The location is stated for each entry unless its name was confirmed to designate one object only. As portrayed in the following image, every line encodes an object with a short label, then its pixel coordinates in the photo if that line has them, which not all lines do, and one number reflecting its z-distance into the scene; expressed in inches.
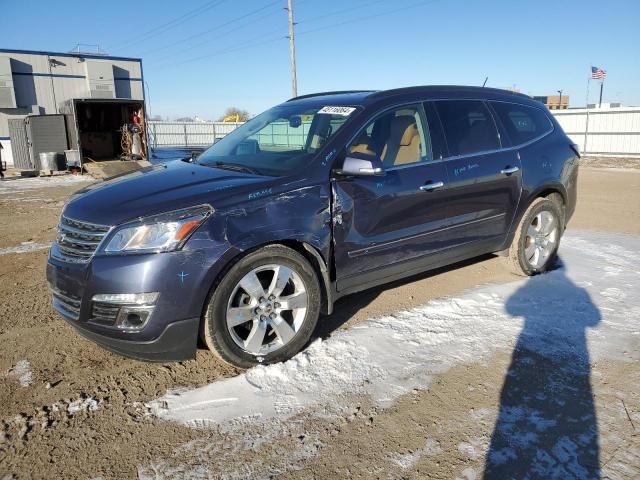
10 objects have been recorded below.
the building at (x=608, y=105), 1328.1
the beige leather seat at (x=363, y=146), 141.4
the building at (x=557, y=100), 2420.8
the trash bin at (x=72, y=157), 672.4
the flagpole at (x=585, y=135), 933.2
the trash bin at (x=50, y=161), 658.2
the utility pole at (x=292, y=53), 1031.9
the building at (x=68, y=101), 689.0
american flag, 993.5
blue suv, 111.6
